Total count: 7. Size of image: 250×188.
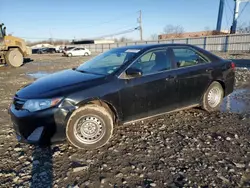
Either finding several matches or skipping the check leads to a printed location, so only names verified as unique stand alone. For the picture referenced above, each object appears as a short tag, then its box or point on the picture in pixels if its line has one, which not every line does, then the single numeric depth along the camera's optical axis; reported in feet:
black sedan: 9.83
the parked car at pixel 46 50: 174.81
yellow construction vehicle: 53.16
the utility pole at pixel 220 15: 131.54
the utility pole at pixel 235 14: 120.47
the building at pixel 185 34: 169.78
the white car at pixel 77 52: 117.46
